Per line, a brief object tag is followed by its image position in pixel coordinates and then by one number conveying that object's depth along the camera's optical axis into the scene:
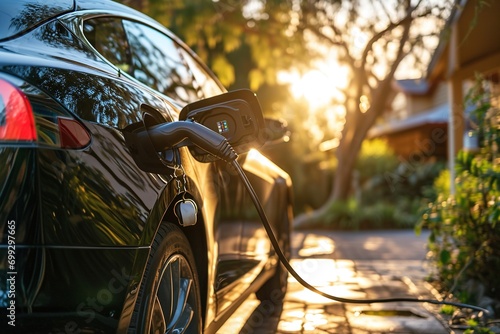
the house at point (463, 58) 9.59
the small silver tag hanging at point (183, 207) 3.05
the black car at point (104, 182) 2.31
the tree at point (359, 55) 16.28
